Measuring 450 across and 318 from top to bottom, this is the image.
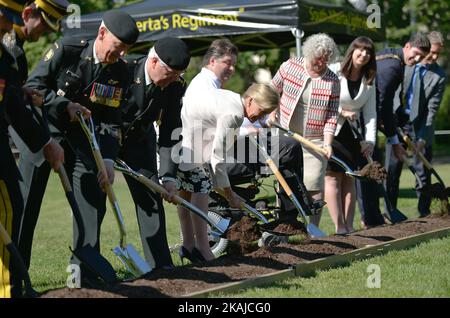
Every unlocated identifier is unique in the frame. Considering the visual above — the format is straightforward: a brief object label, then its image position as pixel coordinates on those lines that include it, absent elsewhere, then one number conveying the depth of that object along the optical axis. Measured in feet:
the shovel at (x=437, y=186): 63.51
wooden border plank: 34.99
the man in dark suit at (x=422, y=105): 66.95
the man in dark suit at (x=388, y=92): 61.36
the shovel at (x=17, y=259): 30.83
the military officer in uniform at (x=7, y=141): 31.35
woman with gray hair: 53.26
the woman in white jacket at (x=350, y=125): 57.21
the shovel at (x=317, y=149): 53.62
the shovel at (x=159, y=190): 40.14
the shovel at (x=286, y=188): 51.21
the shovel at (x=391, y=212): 63.76
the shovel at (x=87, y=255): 34.68
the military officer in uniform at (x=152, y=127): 38.86
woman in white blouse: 42.04
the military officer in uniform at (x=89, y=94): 36.17
